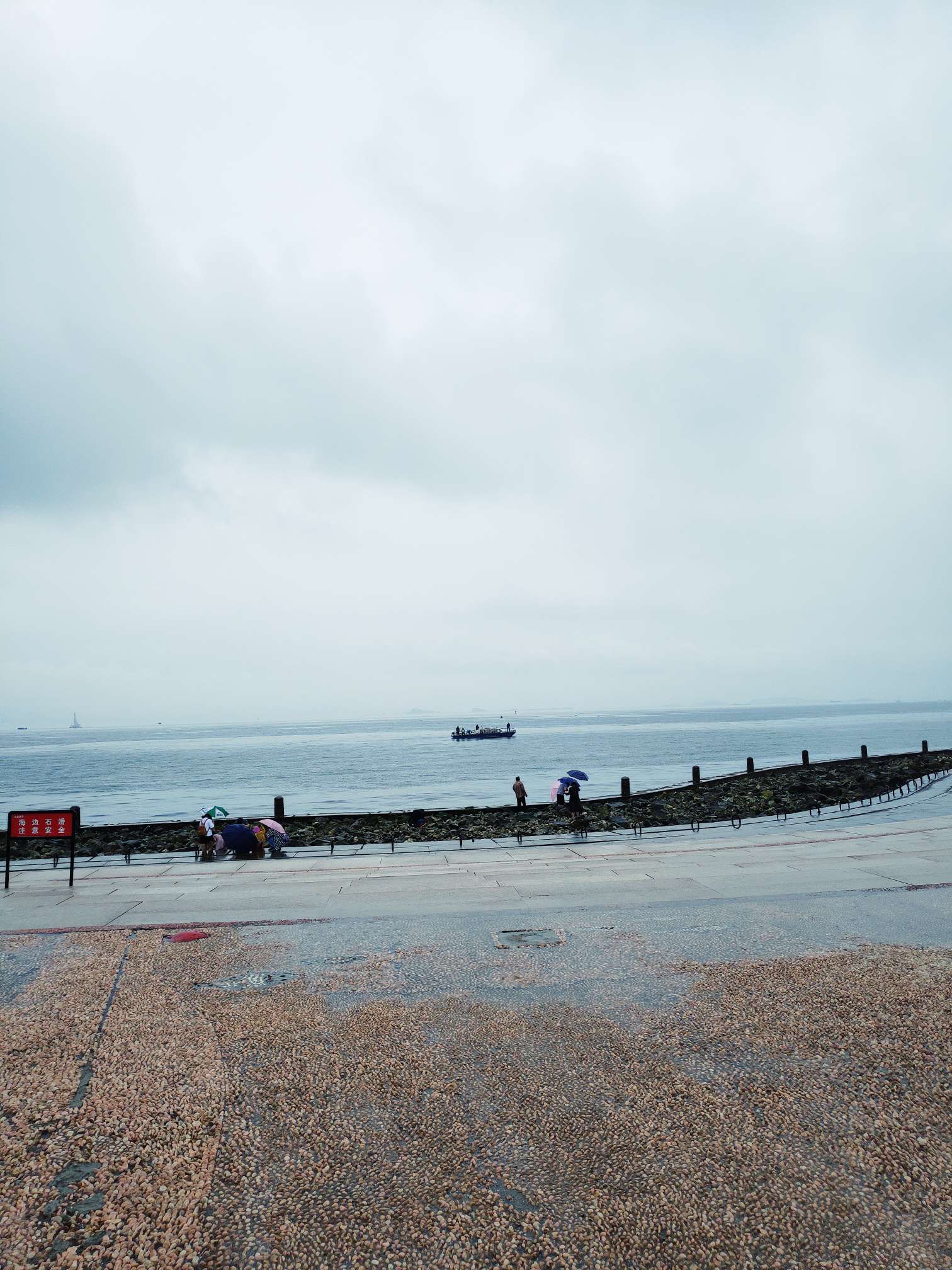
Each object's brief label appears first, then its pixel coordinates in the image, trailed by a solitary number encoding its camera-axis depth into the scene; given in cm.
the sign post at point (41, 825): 1390
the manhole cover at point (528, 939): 933
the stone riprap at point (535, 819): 2622
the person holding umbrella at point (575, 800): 2547
